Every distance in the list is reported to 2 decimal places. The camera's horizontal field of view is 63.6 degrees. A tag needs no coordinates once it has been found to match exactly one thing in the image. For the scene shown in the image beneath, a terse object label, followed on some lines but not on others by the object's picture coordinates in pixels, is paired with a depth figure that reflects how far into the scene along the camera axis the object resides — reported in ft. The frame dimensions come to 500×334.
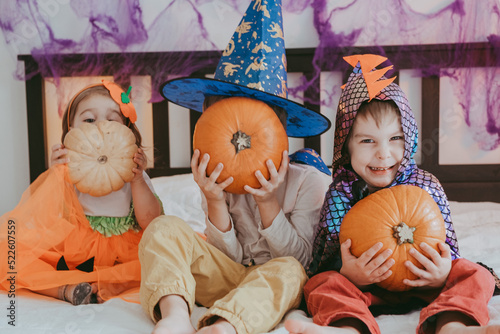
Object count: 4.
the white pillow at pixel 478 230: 4.51
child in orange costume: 3.48
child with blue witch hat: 2.70
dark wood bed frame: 7.36
